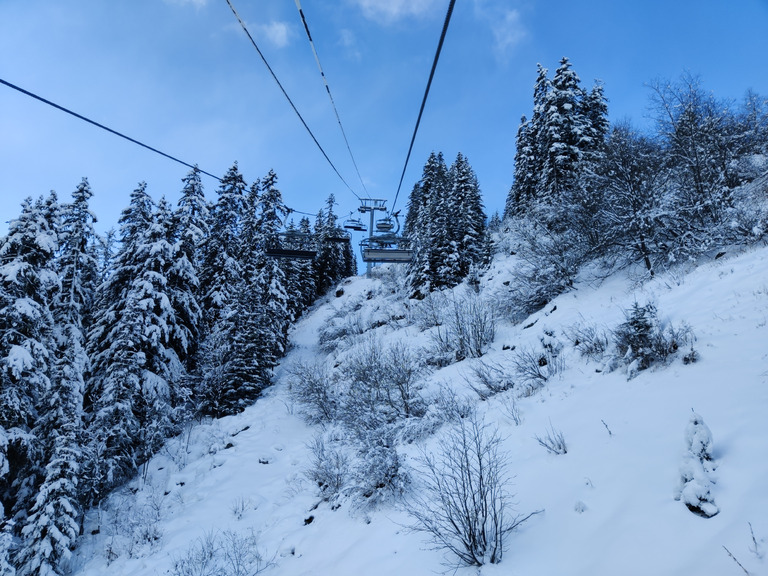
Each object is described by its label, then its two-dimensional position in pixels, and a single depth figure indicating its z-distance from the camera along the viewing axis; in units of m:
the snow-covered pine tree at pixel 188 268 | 17.31
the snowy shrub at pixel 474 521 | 4.37
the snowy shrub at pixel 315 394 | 15.84
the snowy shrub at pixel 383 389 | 10.55
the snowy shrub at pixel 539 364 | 8.38
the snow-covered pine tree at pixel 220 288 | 19.45
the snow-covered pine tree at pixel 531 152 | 28.44
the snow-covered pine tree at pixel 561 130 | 26.11
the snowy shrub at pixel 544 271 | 14.48
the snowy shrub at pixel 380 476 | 7.32
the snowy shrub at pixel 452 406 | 8.62
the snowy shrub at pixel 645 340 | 6.23
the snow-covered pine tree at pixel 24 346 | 10.70
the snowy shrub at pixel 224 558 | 7.24
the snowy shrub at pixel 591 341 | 8.02
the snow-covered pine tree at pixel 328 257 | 44.28
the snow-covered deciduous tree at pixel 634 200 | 12.57
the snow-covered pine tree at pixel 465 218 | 28.22
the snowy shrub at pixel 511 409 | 7.19
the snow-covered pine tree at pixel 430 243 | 28.19
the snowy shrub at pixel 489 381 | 9.36
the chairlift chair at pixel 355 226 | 16.62
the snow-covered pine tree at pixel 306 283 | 39.90
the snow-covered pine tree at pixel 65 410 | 9.63
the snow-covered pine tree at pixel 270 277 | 25.08
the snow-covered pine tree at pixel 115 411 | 12.73
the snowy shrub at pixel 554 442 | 5.48
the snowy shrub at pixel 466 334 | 12.80
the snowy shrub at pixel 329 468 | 9.48
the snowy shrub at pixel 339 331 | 25.73
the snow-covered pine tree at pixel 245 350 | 19.03
